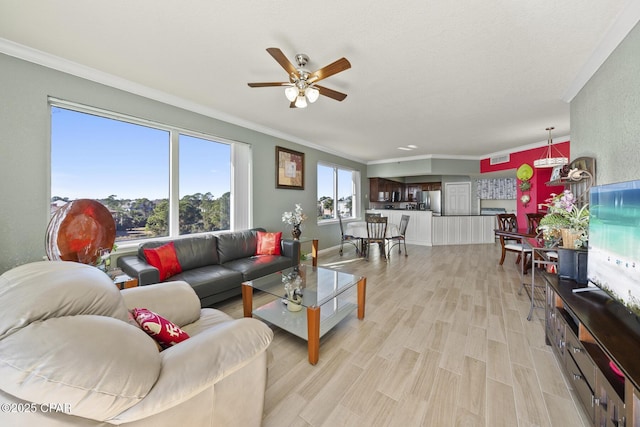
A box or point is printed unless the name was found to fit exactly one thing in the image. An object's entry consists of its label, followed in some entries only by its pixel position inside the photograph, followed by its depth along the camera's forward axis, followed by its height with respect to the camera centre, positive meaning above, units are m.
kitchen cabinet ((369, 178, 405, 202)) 7.55 +0.74
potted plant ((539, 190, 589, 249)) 1.88 -0.11
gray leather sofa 2.43 -0.66
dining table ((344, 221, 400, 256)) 5.18 -0.49
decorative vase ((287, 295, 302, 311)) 2.24 -0.93
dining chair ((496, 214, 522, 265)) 4.43 -0.30
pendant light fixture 3.53 +0.76
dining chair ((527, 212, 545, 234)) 4.12 -0.17
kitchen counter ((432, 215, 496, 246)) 6.63 -0.53
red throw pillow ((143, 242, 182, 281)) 2.46 -0.53
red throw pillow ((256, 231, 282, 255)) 3.62 -0.52
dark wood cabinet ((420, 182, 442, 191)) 7.76 +0.85
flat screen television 1.15 -0.17
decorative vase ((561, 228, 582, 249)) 1.88 -0.22
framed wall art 4.49 +0.85
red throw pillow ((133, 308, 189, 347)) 1.13 -0.59
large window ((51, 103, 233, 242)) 2.40 +0.48
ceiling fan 1.84 +1.14
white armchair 0.62 -0.50
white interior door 7.59 +0.42
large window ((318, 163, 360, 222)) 5.80 +0.53
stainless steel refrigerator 7.80 +0.36
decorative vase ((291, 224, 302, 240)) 4.20 -0.40
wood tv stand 0.93 -0.74
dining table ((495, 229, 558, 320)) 2.37 -0.57
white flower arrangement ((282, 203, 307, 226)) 4.30 -0.12
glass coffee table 1.78 -0.87
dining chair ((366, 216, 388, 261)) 4.95 -0.41
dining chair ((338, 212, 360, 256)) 5.43 -0.65
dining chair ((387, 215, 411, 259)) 5.27 -0.52
